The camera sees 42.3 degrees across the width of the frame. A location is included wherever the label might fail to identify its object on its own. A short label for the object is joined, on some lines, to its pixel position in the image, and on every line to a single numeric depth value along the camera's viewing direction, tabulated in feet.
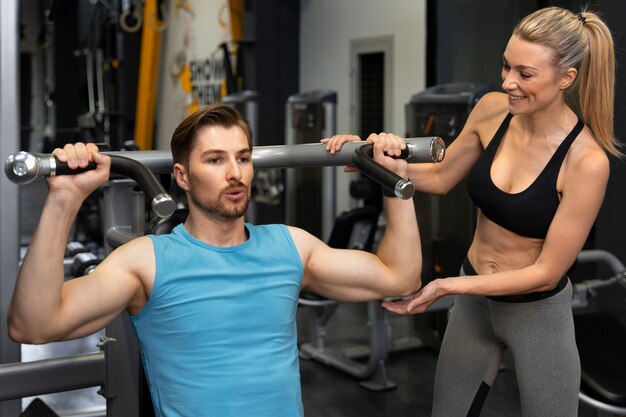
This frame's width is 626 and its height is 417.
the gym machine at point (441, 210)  13.17
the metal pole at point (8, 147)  6.69
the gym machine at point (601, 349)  7.22
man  4.46
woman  5.46
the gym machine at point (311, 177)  16.26
